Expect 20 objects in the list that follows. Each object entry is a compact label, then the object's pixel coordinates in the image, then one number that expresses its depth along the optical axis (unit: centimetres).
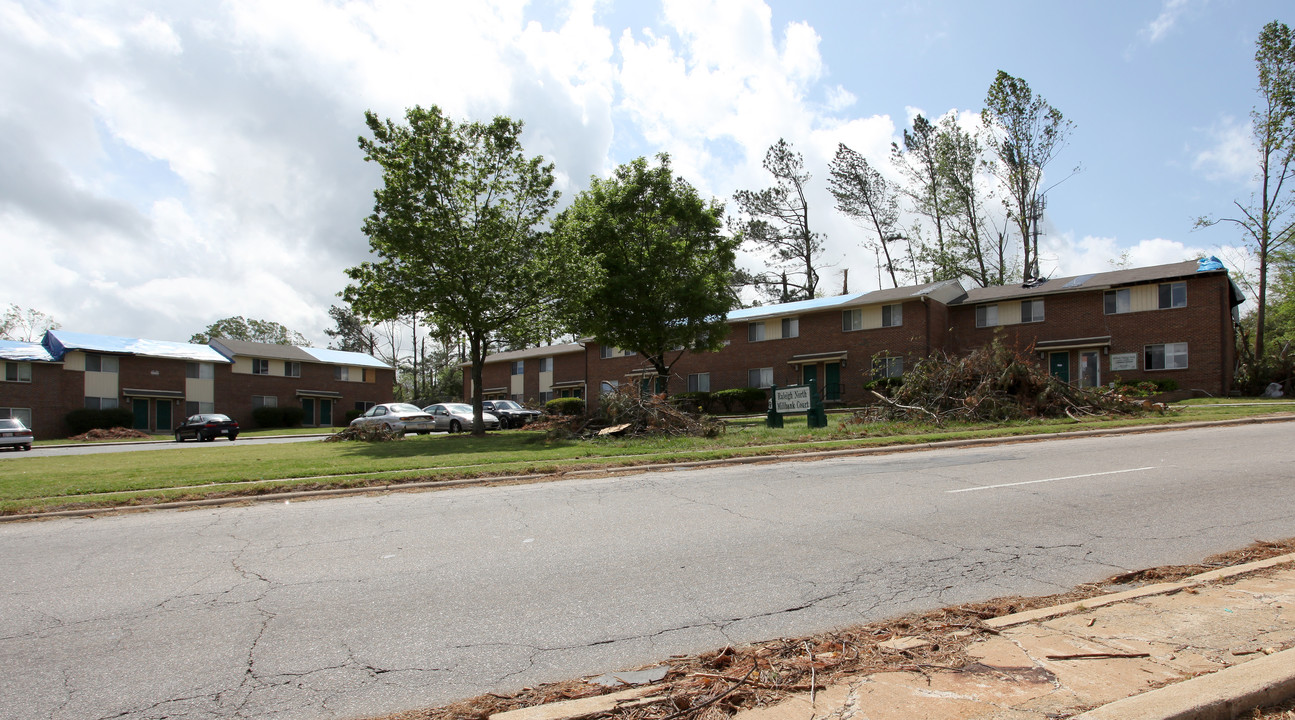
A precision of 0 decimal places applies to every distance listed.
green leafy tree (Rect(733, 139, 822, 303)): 5528
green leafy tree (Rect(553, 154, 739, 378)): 2856
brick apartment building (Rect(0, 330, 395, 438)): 4038
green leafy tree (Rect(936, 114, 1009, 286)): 4709
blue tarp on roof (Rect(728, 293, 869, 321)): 3944
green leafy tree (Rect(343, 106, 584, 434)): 2419
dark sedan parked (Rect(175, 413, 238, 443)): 3453
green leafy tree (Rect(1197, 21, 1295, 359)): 3456
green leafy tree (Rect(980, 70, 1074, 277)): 4206
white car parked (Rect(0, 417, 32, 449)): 3092
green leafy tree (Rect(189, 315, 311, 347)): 9225
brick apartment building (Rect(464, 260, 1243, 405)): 3078
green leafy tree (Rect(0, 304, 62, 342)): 6894
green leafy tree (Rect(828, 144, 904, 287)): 5319
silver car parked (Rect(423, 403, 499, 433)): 3153
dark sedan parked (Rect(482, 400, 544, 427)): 3416
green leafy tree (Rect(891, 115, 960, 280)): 4881
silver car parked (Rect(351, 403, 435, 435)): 2900
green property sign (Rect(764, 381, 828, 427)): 2102
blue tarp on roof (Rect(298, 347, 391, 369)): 5562
